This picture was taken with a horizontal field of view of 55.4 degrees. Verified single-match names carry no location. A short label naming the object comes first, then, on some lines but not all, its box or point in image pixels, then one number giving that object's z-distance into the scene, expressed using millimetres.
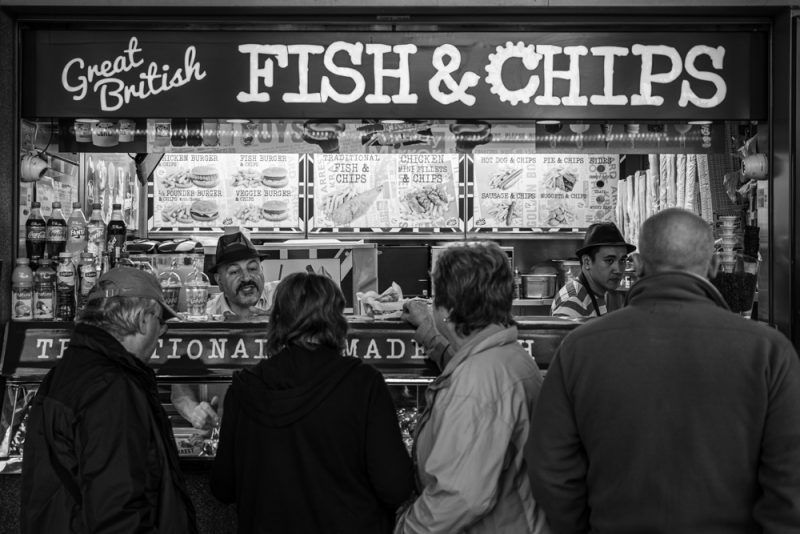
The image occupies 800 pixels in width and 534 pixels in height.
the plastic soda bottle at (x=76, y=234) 4645
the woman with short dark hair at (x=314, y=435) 2641
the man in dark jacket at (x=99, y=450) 2480
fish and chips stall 4117
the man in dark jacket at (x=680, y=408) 2215
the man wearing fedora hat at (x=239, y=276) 5090
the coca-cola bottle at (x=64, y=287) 4359
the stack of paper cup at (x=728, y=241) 4391
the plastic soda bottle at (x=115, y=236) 4910
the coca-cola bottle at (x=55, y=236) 4438
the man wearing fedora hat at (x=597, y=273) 5406
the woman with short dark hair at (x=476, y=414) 2535
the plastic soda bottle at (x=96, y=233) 4688
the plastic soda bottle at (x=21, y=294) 4262
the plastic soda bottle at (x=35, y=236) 4355
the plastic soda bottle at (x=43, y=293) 4312
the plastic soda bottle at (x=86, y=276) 4434
